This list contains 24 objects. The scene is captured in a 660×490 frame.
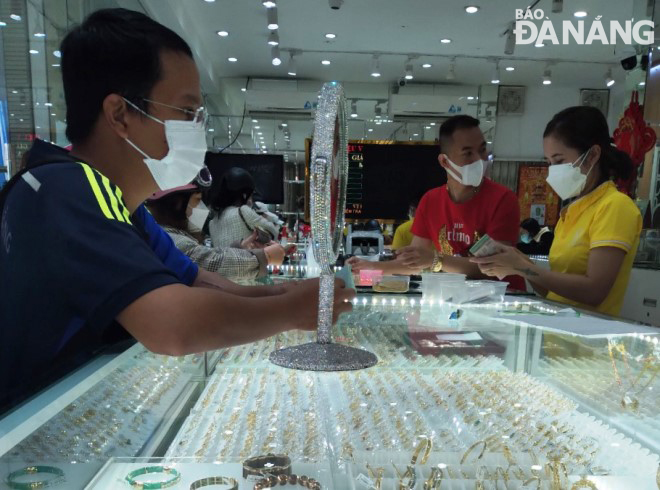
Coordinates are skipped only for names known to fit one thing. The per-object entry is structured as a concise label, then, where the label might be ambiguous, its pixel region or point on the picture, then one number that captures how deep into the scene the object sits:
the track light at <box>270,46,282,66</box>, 6.64
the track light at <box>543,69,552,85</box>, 7.85
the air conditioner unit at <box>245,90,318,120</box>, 7.93
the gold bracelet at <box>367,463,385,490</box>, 0.71
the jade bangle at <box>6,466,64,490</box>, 0.60
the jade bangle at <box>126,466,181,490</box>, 0.68
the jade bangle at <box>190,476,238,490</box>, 0.67
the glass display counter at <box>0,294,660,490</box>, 0.72
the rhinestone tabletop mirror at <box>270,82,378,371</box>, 0.88
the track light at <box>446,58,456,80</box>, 7.73
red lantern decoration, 4.31
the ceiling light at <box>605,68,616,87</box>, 7.95
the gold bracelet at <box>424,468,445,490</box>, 0.72
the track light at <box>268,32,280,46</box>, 6.16
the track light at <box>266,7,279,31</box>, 5.41
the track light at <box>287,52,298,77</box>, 7.58
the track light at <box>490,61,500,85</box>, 7.73
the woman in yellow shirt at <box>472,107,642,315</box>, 1.85
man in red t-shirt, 2.53
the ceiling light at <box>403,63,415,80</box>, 7.74
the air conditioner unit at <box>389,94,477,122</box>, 8.16
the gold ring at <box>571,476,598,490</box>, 0.73
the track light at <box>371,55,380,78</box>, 7.62
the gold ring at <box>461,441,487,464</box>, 0.78
